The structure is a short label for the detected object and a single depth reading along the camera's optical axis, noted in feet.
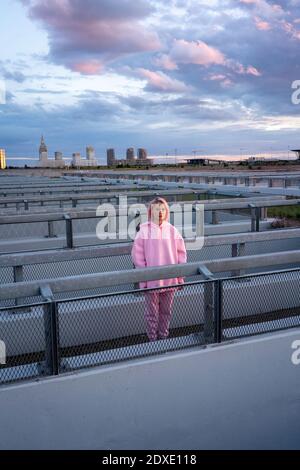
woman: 16.06
